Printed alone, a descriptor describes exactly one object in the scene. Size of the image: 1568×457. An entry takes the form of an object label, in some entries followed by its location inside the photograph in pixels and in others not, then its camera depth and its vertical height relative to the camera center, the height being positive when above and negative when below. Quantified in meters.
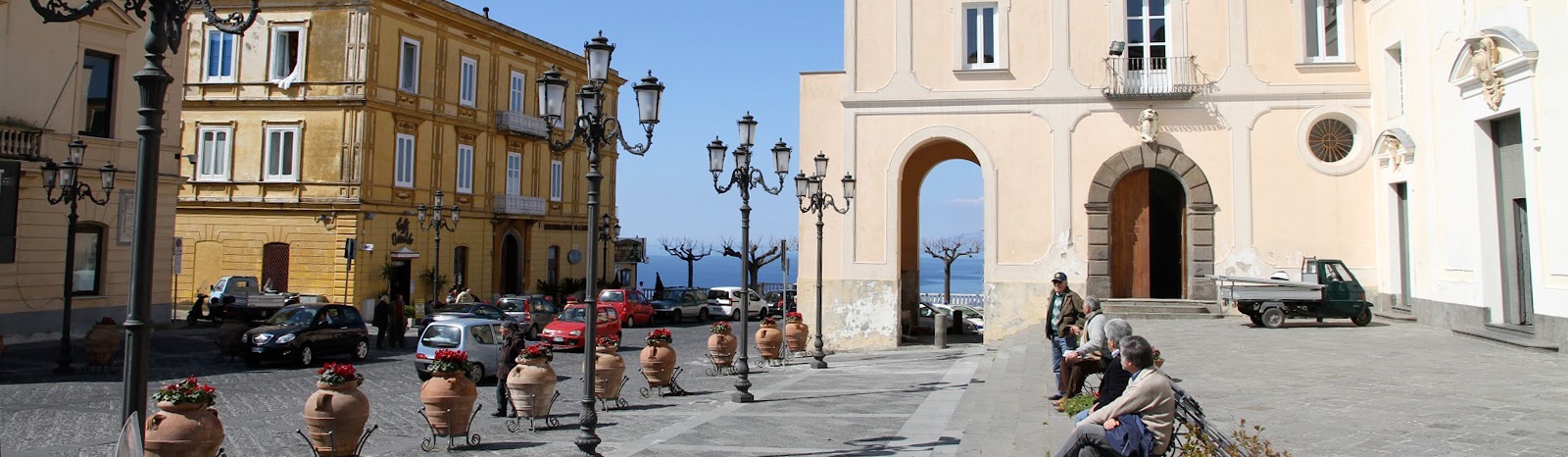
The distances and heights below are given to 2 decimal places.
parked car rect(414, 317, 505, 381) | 16.05 -1.15
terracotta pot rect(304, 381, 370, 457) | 8.70 -1.33
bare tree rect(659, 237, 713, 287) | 54.50 +1.42
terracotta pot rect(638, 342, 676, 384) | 14.23 -1.28
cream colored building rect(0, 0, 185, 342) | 20.03 +2.60
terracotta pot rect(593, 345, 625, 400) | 12.65 -1.28
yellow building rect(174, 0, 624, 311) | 29.98 +3.82
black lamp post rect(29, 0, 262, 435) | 5.20 +0.48
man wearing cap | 11.69 -0.49
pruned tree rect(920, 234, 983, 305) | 43.72 +1.52
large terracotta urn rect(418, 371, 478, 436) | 9.89 -1.33
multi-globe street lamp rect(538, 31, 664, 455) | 9.20 +1.59
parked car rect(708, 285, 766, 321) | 37.84 -1.06
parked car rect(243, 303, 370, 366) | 17.42 -1.18
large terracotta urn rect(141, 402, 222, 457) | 7.38 -1.24
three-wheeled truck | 17.69 -0.32
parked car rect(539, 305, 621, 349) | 22.61 -1.30
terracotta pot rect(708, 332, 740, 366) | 17.23 -1.27
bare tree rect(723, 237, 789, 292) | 50.95 +1.02
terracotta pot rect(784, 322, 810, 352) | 20.94 -1.27
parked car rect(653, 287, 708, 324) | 35.44 -1.05
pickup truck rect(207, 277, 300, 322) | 25.03 -0.75
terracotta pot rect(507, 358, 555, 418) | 11.25 -1.33
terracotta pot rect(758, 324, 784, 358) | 18.80 -1.24
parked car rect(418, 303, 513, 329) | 23.23 -0.93
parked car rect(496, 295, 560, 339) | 26.92 -1.00
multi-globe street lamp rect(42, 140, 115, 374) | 16.89 +1.48
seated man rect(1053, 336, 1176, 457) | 6.27 -0.86
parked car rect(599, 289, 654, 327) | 32.00 -0.99
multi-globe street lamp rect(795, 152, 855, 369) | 18.56 +1.71
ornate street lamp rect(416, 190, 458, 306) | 28.84 +1.66
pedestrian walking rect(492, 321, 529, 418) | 12.30 -1.04
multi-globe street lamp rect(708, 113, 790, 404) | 14.30 +1.57
